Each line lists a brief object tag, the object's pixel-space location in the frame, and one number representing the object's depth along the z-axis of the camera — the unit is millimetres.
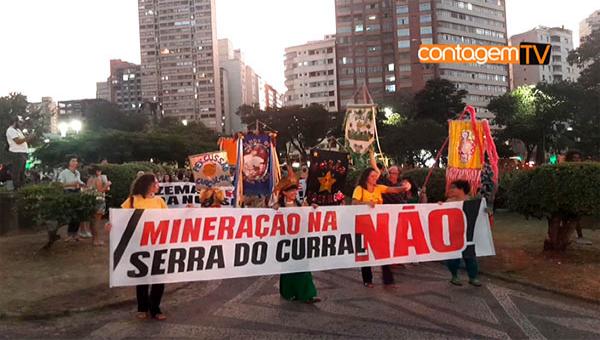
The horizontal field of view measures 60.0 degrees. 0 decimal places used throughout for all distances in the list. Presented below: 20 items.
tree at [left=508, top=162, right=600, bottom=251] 8367
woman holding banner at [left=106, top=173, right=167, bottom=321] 6039
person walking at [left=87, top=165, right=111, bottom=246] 10602
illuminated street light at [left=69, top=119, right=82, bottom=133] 45619
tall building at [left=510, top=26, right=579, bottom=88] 124625
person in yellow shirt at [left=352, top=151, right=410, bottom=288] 7363
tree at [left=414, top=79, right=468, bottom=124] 70875
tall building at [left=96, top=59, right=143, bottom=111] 187625
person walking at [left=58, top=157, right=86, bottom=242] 11094
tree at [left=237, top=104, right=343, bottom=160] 67312
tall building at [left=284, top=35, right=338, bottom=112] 125625
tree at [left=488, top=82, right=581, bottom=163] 47156
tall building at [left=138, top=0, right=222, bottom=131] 173625
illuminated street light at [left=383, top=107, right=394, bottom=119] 73294
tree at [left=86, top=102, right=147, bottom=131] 80938
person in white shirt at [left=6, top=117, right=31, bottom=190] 13539
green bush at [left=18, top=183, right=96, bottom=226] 9789
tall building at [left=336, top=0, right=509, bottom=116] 113062
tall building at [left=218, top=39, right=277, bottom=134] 180500
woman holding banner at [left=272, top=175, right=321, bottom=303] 6668
